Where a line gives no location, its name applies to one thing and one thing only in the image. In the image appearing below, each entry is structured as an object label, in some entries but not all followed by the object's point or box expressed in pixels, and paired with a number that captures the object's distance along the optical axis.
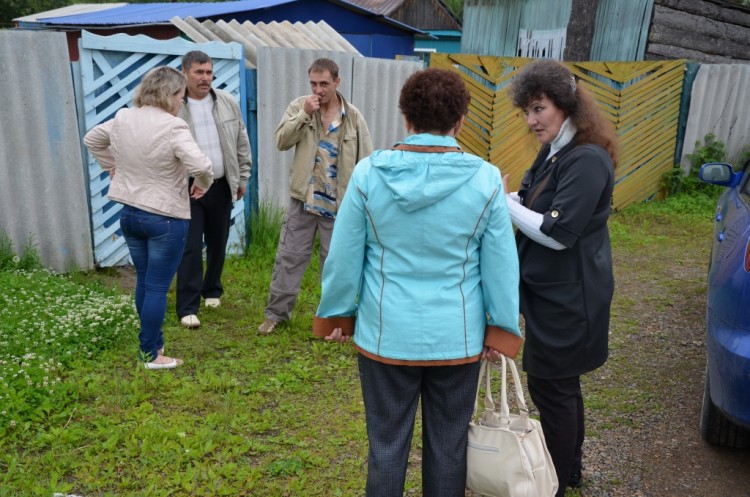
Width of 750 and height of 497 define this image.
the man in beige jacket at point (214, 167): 4.96
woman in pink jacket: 4.02
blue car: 3.01
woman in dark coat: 2.70
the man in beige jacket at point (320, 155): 4.86
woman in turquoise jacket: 2.38
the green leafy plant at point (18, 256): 5.62
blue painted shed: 17.42
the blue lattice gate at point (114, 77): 5.90
